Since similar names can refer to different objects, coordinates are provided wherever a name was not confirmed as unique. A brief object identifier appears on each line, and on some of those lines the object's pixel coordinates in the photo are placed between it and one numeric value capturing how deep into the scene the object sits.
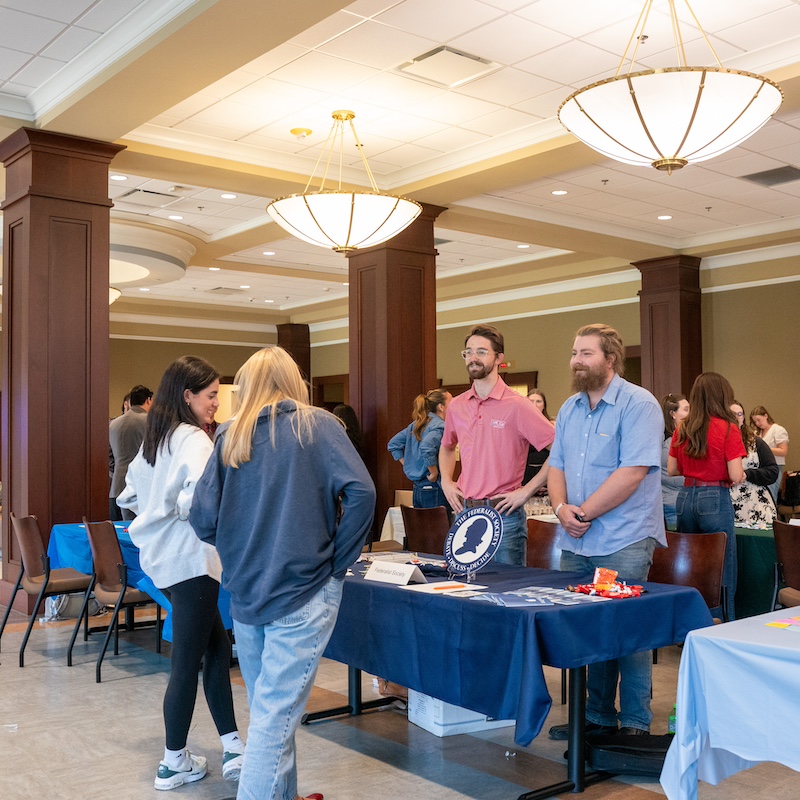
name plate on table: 3.55
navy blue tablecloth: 2.96
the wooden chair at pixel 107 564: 5.39
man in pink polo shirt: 4.31
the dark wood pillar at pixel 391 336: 9.07
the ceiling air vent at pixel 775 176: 8.45
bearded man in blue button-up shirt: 3.67
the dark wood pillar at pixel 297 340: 18.23
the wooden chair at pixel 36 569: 5.71
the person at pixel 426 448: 7.29
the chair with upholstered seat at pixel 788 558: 4.48
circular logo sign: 3.52
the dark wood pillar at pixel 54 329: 6.85
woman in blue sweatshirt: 2.74
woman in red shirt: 5.49
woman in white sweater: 3.42
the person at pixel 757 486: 6.06
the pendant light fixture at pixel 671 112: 4.71
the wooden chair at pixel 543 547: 4.55
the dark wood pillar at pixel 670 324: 11.79
